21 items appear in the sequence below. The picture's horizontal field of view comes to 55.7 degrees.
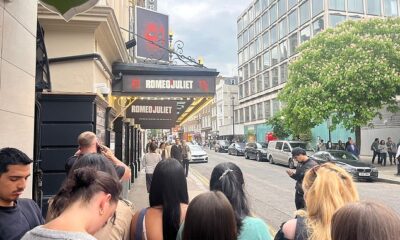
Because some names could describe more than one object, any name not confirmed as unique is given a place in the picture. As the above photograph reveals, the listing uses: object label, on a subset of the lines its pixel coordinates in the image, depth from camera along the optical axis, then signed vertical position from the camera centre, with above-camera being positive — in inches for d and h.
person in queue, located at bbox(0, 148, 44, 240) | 103.7 -14.9
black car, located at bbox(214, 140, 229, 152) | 1911.9 -19.9
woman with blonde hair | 100.2 -17.2
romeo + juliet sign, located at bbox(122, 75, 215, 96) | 359.9 +55.0
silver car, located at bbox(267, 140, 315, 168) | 967.6 -25.7
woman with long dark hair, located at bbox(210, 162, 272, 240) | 96.8 -15.4
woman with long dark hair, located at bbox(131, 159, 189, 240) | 108.7 -18.6
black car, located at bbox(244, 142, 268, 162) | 1199.2 -32.6
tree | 823.7 +148.4
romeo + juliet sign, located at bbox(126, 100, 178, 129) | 567.2 +51.2
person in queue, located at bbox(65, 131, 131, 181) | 176.7 -1.9
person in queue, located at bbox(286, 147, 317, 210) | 232.7 -17.7
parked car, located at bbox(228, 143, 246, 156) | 1528.1 -27.4
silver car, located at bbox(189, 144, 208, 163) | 1115.3 -37.8
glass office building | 1649.9 +545.9
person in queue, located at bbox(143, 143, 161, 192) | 442.9 -18.7
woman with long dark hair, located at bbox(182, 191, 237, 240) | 80.3 -16.6
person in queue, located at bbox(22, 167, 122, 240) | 63.1 -11.6
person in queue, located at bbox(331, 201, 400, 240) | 61.3 -13.7
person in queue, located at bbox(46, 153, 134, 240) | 101.3 -20.3
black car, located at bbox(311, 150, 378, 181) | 647.8 -43.4
